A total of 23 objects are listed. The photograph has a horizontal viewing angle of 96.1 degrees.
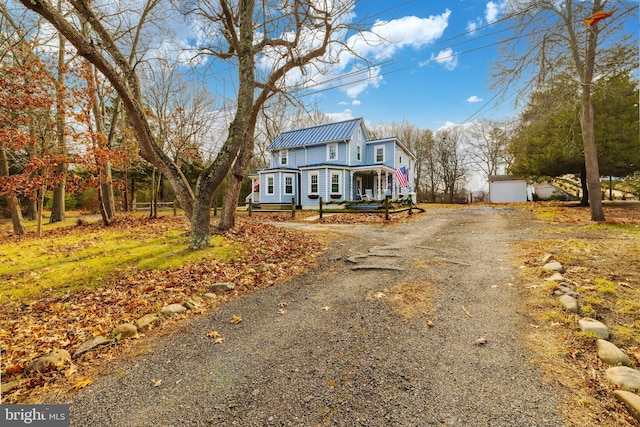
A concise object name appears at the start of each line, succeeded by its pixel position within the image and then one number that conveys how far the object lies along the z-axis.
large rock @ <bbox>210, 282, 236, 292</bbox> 5.29
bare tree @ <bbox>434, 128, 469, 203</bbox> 38.94
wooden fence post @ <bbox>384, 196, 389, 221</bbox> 14.12
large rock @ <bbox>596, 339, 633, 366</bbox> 2.73
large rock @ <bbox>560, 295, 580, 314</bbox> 3.77
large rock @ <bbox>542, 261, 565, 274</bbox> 5.20
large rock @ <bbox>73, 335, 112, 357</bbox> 3.37
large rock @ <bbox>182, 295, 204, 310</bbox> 4.57
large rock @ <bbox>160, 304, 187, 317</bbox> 4.35
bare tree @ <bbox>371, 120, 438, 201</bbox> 39.50
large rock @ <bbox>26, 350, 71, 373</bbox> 3.04
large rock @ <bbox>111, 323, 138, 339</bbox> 3.72
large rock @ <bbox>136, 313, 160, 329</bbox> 3.99
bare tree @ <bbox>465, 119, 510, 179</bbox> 36.34
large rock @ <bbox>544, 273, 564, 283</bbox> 4.78
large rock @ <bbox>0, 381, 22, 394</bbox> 2.75
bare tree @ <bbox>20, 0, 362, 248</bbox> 6.42
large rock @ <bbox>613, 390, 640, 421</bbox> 2.14
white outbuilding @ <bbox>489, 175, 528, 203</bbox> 31.14
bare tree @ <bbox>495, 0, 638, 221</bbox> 9.99
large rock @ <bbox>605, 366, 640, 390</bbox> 2.42
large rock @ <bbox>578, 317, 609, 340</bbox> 3.18
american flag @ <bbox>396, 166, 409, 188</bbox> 22.36
